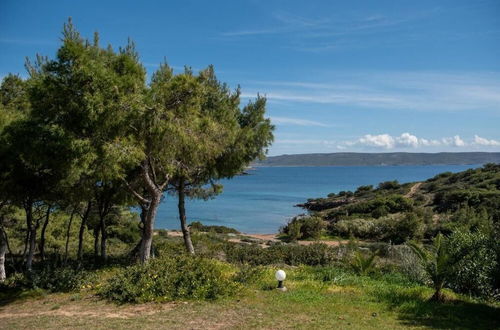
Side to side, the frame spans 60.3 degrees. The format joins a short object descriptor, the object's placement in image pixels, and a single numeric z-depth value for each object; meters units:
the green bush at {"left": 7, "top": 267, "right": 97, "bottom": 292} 11.84
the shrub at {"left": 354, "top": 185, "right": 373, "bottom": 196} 71.96
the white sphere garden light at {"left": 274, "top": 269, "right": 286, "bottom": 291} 10.94
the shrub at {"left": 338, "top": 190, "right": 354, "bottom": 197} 74.00
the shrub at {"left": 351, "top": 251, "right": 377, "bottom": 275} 14.25
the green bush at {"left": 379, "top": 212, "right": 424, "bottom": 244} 33.84
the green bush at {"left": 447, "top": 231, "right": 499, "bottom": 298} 10.06
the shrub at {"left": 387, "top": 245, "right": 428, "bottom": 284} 12.96
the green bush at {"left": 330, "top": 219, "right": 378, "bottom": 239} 36.56
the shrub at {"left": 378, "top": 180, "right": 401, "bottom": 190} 71.25
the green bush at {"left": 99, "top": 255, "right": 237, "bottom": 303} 10.23
